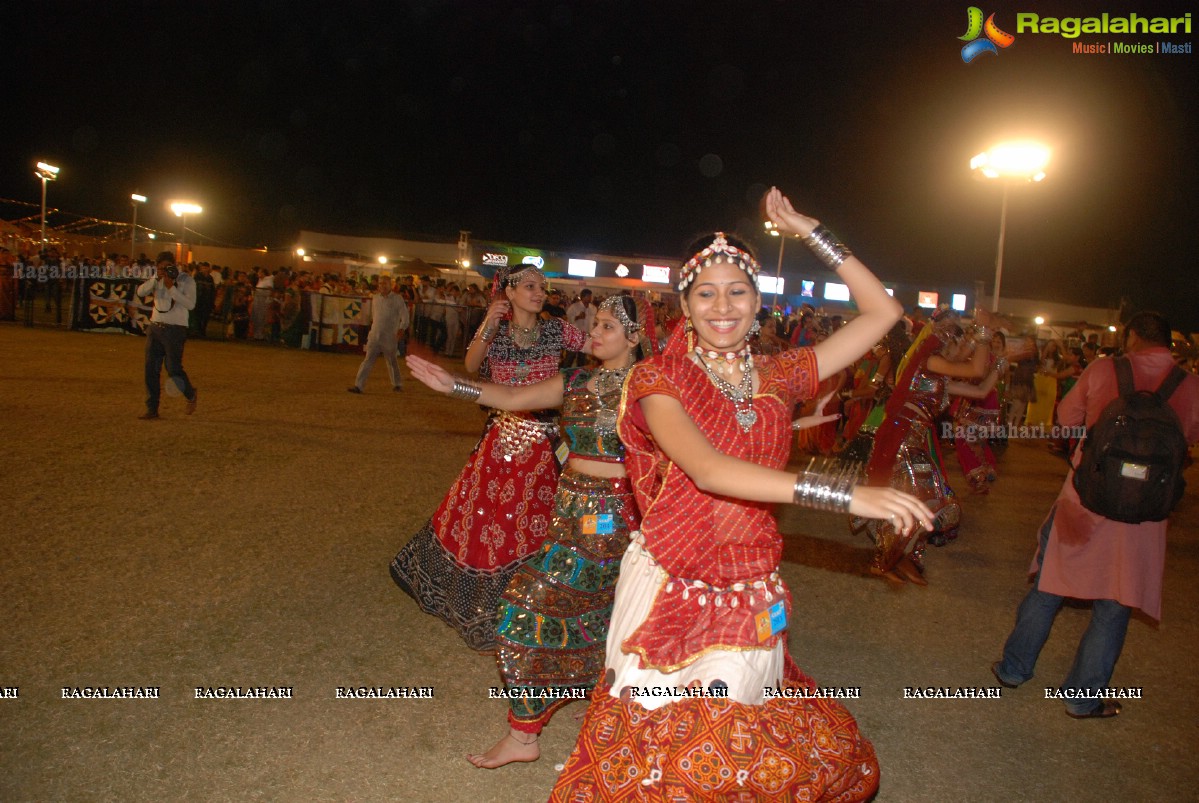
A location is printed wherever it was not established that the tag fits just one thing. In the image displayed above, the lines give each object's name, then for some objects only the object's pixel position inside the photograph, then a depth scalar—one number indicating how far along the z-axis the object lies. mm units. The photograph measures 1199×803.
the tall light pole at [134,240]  30703
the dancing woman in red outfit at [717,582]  2023
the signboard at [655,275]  47156
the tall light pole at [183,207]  31609
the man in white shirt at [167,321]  9203
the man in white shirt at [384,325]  12742
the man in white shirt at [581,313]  17734
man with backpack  3719
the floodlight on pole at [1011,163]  17906
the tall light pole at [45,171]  23578
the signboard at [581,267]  47750
